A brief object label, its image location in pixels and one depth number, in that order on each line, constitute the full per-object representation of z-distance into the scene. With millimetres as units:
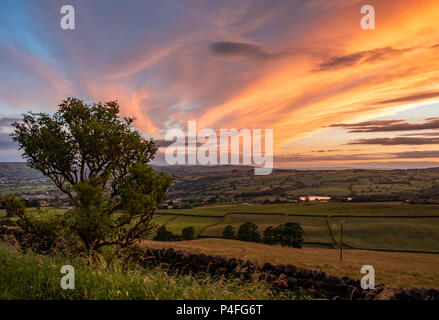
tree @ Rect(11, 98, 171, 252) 13086
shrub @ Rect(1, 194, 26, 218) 13516
